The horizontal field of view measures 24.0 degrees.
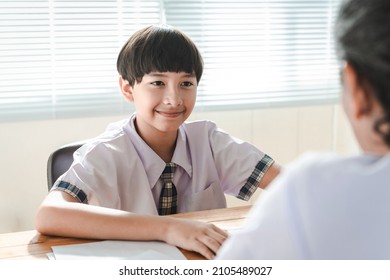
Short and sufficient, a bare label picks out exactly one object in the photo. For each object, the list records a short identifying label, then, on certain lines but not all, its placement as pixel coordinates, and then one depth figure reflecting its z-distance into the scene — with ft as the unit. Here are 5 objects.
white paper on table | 4.82
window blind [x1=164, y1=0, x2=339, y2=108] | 8.90
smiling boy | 5.70
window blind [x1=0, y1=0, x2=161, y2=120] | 8.05
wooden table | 4.93
